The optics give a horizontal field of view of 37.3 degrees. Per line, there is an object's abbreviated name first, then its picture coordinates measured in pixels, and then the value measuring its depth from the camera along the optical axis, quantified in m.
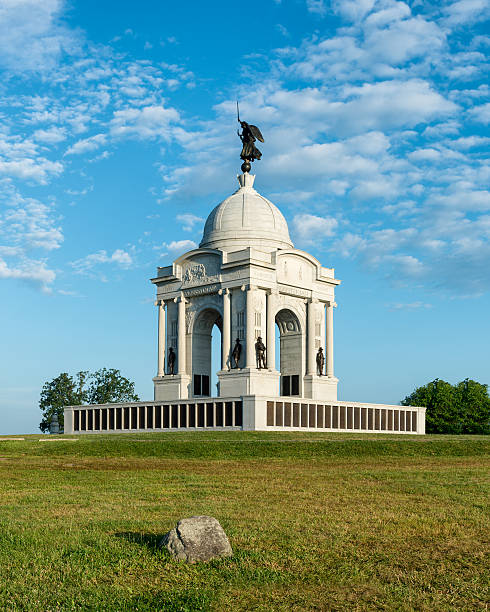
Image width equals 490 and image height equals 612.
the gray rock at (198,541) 9.80
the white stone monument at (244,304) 60.75
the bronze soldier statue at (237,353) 60.38
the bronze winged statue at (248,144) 70.44
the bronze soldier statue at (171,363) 66.12
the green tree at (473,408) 81.81
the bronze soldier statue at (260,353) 59.59
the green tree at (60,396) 81.06
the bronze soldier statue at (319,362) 65.94
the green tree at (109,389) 82.12
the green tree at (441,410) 81.00
